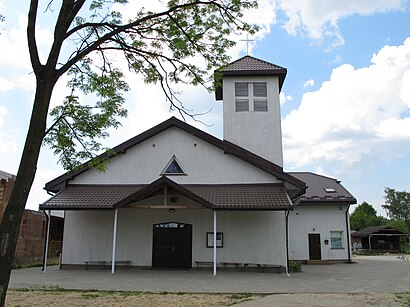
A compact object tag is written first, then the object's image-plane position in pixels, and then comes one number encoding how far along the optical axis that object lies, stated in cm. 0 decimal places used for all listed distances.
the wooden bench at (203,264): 1706
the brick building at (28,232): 1778
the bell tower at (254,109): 1985
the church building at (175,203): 1678
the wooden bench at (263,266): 1667
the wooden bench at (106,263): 1733
